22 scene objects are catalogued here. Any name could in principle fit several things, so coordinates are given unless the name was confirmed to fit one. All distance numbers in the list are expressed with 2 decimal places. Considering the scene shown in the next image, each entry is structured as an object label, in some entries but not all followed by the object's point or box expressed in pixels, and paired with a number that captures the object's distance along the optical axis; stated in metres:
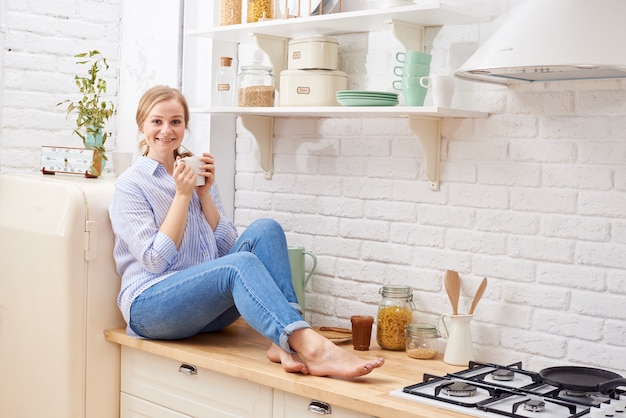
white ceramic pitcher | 2.81
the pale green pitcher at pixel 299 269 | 3.32
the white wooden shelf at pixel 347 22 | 2.76
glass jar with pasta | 3.01
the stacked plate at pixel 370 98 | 2.90
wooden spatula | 2.83
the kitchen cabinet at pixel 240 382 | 2.45
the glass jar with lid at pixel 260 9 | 3.31
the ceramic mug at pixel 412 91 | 2.86
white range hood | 2.22
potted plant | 3.56
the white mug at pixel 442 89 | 2.76
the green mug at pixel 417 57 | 2.85
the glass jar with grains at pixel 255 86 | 3.33
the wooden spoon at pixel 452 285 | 2.88
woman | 2.73
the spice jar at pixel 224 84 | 3.44
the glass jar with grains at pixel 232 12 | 3.41
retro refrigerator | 3.18
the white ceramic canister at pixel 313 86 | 3.15
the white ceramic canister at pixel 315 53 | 3.15
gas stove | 2.23
